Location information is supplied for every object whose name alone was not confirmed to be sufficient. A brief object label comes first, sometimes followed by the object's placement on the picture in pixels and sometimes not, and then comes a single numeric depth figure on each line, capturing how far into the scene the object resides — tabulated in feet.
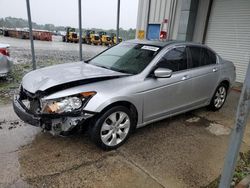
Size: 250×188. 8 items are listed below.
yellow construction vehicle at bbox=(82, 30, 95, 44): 86.16
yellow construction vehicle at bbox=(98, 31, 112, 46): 83.67
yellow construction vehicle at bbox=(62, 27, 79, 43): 86.70
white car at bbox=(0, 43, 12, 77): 15.38
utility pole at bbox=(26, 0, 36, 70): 15.49
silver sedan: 7.69
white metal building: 20.88
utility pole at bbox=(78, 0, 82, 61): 17.62
